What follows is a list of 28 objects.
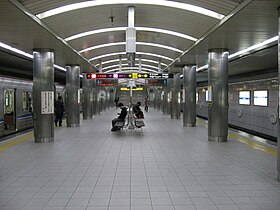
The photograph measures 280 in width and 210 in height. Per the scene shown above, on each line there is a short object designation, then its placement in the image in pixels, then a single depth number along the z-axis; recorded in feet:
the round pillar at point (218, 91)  33.68
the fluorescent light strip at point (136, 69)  85.53
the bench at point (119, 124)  40.96
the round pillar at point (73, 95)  49.90
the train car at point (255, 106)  41.98
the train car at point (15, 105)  37.58
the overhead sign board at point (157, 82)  72.69
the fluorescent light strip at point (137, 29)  33.60
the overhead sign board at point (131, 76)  48.25
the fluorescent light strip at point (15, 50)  35.32
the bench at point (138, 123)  41.25
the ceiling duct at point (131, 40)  26.45
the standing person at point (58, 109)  49.16
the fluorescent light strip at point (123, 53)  51.79
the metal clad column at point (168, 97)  78.22
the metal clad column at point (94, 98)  80.07
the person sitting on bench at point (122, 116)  41.88
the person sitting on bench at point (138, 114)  50.60
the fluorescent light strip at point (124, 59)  61.72
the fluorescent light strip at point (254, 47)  32.27
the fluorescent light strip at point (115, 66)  73.32
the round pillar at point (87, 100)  65.87
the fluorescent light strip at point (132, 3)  23.91
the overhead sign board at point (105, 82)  77.61
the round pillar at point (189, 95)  50.42
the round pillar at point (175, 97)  67.56
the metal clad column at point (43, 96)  32.68
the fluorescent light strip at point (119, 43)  42.27
